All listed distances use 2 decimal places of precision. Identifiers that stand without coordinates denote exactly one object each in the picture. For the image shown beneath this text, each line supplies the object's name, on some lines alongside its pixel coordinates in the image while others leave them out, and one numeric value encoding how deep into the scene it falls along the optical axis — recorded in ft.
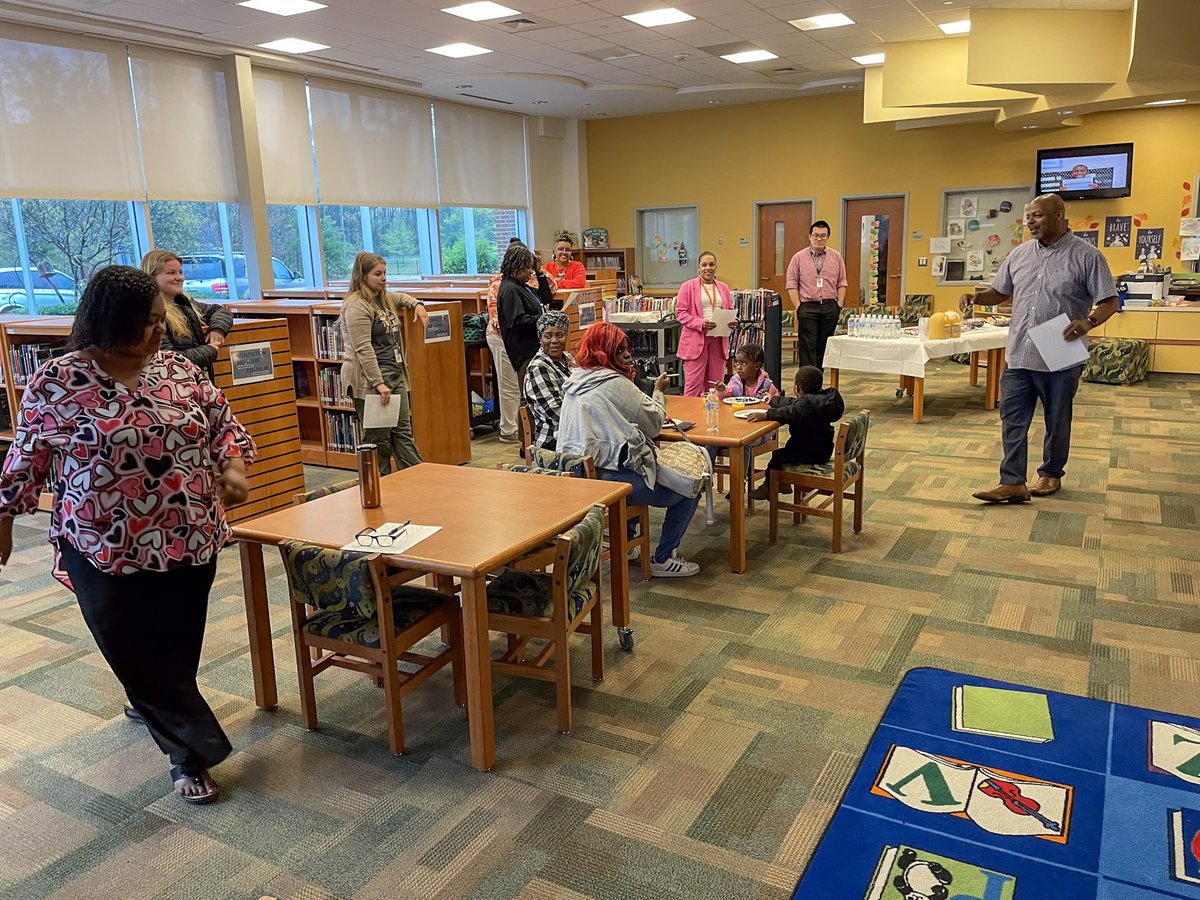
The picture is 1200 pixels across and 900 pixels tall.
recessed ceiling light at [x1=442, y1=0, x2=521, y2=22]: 24.98
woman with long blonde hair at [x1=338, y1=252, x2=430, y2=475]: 16.03
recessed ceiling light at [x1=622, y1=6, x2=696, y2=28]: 26.23
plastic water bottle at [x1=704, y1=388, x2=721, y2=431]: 14.33
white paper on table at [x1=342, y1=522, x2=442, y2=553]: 8.53
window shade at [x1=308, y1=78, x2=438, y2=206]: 34.53
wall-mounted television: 34.40
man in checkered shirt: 16.02
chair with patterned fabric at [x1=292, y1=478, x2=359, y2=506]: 10.55
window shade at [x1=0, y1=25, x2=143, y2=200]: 24.68
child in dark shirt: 14.40
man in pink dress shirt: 27.63
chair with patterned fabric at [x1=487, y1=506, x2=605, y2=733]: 9.01
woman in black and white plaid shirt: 14.40
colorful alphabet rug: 7.12
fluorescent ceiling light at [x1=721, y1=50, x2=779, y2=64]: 32.48
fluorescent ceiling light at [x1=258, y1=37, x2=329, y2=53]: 28.50
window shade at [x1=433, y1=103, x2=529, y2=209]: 40.81
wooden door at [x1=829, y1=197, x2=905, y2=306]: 40.98
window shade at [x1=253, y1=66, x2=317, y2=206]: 31.68
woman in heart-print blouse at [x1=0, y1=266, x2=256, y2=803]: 7.38
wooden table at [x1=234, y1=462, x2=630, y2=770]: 8.42
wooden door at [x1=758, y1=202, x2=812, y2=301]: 43.27
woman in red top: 27.58
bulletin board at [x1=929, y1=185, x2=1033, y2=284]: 38.06
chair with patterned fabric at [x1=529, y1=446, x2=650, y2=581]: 11.95
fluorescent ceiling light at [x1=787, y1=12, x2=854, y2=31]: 27.45
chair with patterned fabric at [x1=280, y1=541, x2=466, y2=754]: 8.45
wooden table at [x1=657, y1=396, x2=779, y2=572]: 13.56
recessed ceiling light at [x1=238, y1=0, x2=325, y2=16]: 23.84
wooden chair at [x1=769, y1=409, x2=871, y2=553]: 14.34
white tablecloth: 24.71
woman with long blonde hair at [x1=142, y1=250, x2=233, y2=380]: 14.32
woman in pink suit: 22.70
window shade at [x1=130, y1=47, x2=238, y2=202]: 28.12
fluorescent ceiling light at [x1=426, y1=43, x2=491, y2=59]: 29.99
